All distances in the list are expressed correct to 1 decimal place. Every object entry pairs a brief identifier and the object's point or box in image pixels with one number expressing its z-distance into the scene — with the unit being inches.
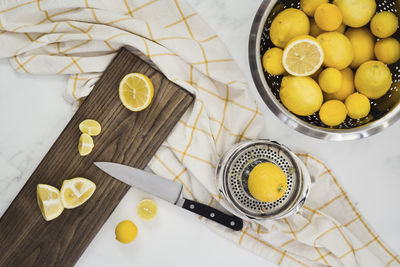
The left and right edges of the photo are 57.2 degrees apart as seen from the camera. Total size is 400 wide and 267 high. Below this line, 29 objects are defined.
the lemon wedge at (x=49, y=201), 33.3
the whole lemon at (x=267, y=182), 29.8
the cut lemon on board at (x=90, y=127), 33.7
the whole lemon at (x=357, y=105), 29.0
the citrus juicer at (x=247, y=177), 32.9
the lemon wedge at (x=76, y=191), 33.3
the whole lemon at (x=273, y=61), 29.6
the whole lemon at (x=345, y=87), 30.5
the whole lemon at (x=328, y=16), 27.9
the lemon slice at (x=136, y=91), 32.6
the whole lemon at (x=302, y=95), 28.6
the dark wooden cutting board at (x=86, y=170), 34.2
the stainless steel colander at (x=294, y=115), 28.6
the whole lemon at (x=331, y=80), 28.5
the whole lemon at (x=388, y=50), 29.1
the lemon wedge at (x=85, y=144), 33.4
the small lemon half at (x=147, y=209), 35.6
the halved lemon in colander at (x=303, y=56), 28.0
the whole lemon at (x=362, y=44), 30.4
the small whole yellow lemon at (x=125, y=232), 34.9
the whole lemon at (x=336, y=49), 28.5
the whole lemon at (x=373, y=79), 28.4
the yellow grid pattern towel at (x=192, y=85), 33.9
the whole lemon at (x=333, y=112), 29.4
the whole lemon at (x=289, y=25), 29.0
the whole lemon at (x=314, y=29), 30.8
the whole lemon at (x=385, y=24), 28.6
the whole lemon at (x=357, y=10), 28.5
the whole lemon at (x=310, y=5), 29.6
